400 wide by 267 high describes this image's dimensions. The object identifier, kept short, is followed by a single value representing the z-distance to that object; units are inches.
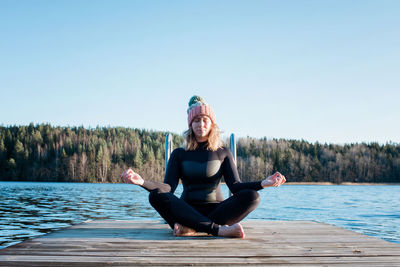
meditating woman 154.7
